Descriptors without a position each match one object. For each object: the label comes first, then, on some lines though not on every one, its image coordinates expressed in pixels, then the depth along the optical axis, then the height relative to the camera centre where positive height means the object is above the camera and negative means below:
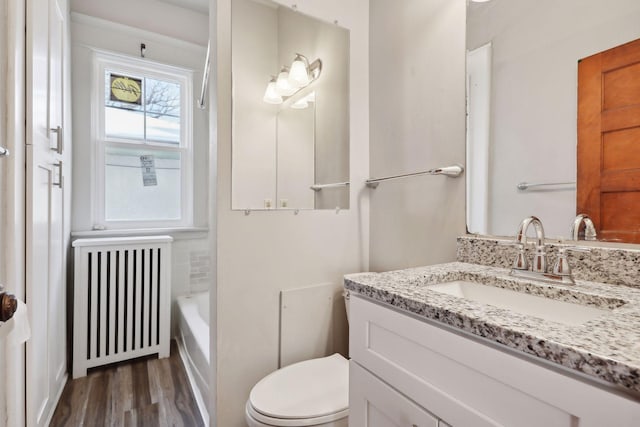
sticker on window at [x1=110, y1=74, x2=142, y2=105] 2.37 +0.98
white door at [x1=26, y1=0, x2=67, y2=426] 1.11 +0.00
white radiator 1.99 -0.64
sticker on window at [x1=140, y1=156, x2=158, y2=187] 2.46 +0.33
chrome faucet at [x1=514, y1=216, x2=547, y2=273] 0.87 -0.09
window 2.31 +0.55
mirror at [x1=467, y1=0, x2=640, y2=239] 0.88 +0.38
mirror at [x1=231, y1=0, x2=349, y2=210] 1.37 +0.53
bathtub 1.65 -0.83
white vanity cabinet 0.43 -0.32
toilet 1.02 -0.70
